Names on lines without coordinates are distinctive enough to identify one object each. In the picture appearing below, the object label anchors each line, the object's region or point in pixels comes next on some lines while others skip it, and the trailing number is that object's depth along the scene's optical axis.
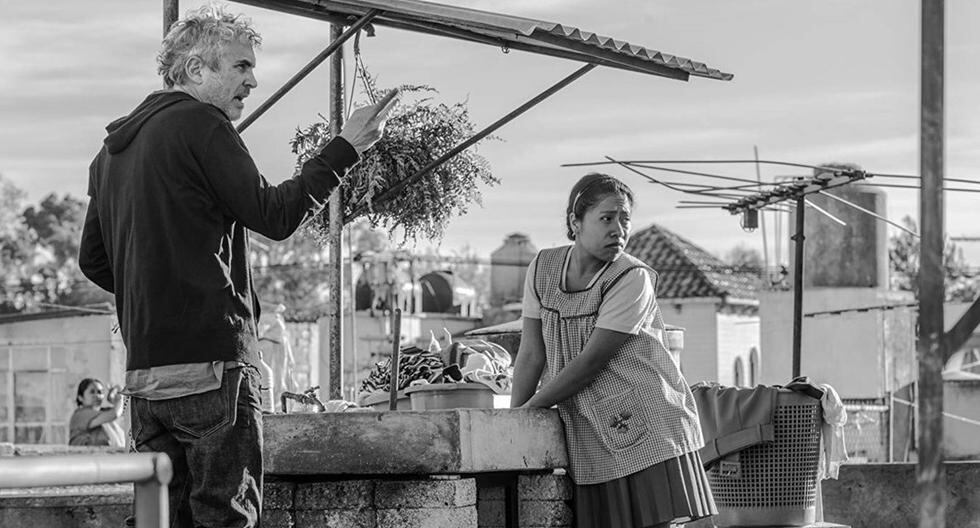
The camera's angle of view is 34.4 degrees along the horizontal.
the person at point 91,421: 14.67
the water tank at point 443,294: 36.44
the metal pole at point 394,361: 5.88
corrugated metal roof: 5.82
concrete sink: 5.15
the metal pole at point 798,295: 9.62
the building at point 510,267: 41.25
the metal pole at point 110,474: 2.79
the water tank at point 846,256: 30.88
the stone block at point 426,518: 5.15
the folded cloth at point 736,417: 7.50
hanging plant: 6.99
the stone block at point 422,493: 5.16
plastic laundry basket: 7.58
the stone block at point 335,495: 5.23
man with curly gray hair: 4.11
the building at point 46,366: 29.64
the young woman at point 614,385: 5.21
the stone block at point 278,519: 5.31
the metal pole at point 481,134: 6.48
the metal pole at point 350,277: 7.61
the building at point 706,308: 38.19
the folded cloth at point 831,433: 7.56
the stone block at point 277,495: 5.29
